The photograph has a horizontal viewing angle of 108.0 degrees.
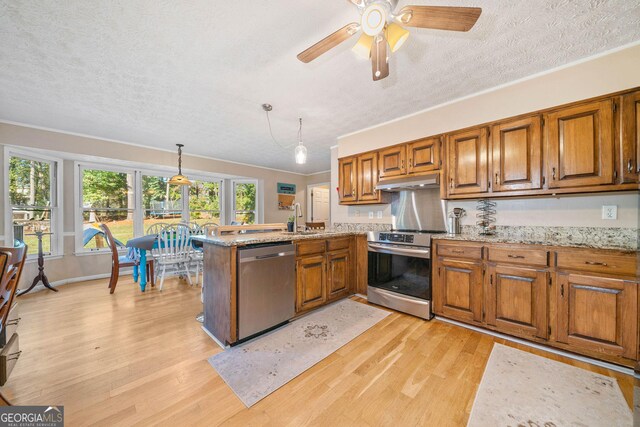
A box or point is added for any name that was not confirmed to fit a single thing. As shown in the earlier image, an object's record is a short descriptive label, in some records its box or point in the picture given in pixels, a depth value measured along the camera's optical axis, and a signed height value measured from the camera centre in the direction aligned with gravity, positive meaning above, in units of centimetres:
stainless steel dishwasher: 205 -69
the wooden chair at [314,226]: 402 -21
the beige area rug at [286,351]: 163 -117
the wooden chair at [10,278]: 116 -33
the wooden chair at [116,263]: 346 -76
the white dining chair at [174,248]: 351 -53
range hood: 275 +38
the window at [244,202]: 610 +32
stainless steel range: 261 -45
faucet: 316 +3
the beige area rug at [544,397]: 133 -118
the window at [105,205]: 421 +18
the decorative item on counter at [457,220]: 281 -8
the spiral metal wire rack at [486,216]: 263 -4
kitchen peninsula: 203 -66
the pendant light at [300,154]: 262 +68
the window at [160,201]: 479 +28
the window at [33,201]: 343 +21
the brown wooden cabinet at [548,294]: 169 -69
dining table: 338 -46
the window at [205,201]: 546 +31
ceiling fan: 122 +106
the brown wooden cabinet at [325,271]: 258 -70
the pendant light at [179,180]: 400 +59
